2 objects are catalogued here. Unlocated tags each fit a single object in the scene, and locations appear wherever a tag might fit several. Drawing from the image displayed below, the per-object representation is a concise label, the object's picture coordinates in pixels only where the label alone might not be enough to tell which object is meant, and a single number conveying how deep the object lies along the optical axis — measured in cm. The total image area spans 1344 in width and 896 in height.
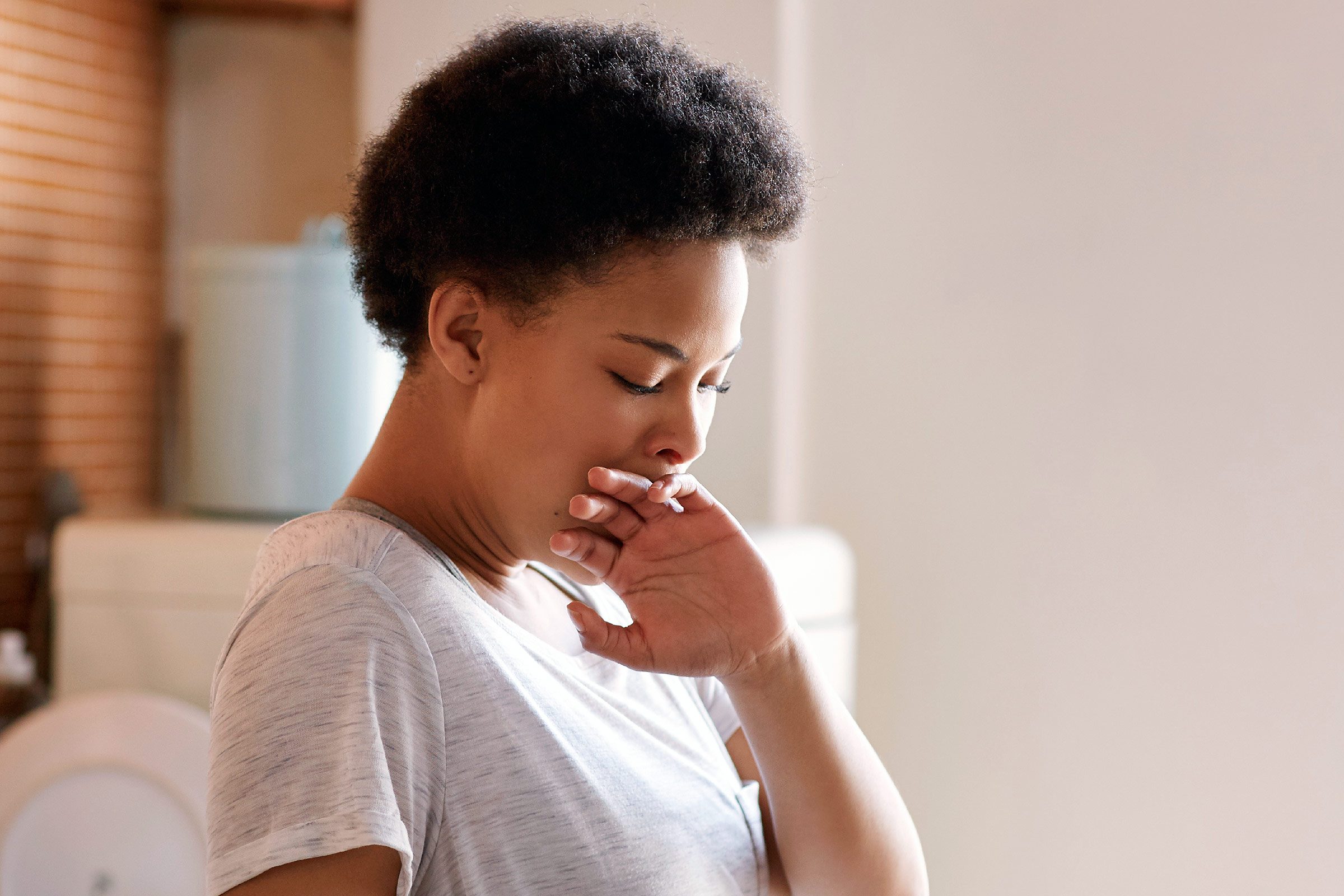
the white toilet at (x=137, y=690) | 257
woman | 185
